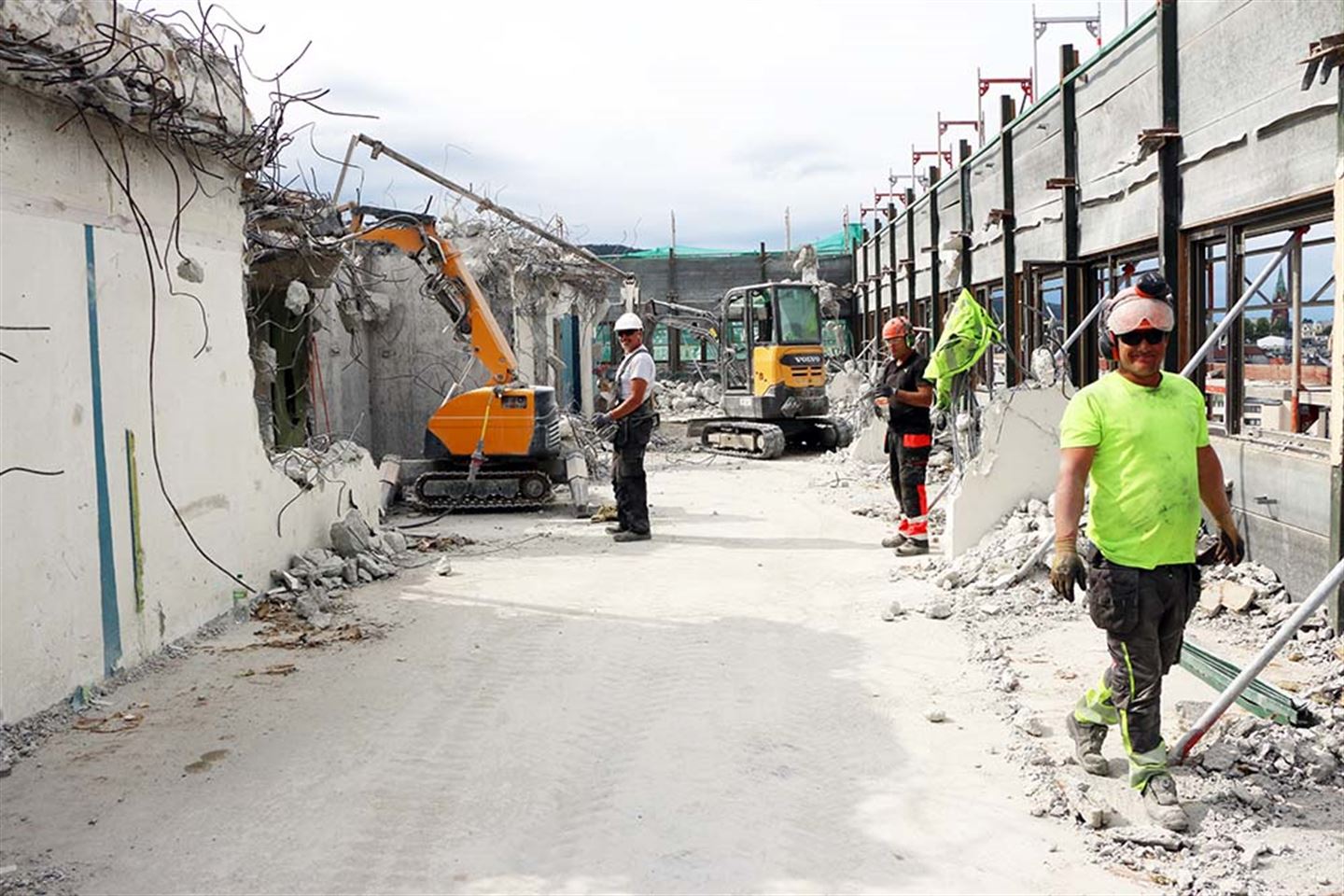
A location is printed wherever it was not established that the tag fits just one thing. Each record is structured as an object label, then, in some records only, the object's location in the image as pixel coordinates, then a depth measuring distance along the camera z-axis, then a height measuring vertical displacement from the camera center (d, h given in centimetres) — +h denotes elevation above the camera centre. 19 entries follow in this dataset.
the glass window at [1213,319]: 816 +42
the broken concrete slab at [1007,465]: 837 -61
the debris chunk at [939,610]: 700 -139
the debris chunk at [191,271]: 671 +82
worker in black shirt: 888 -39
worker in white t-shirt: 979 -27
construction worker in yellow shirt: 398 -45
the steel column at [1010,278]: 1350 +127
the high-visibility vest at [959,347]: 873 +29
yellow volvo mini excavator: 1802 +26
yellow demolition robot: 1133 -23
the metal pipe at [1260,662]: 402 -103
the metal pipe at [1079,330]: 880 +41
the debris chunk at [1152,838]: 374 -152
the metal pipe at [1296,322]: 701 +33
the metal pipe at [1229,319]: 647 +33
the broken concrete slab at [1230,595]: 648 -127
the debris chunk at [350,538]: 867 -103
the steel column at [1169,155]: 838 +165
